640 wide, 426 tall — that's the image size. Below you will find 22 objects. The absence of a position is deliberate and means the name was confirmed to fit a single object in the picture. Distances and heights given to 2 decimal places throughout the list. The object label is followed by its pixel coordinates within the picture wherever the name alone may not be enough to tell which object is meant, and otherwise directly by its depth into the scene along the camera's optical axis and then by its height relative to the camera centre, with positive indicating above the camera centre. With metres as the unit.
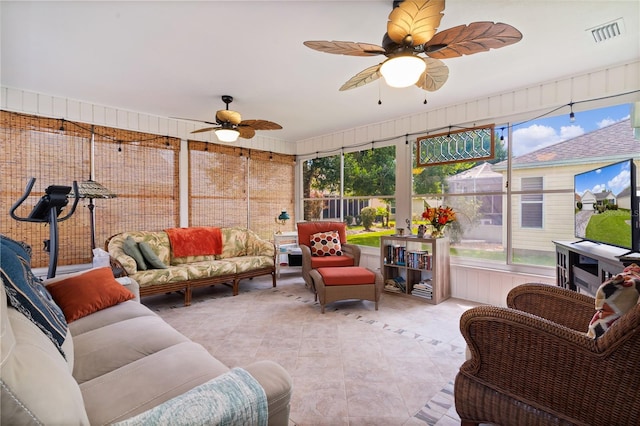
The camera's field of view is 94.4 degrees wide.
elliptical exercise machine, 2.28 +0.01
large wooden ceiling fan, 1.62 +1.05
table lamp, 5.60 -0.11
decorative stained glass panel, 3.83 +0.90
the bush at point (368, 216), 5.23 -0.08
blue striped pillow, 1.10 -0.34
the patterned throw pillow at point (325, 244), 4.42 -0.49
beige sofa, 0.64 -0.63
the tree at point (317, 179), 5.80 +0.67
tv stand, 1.89 -0.41
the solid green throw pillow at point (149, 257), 3.62 -0.55
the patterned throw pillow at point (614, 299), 1.04 -0.32
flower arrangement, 3.81 -0.07
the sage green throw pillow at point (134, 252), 3.52 -0.48
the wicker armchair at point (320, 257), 4.13 -0.58
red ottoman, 3.38 -0.86
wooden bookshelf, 3.80 -0.75
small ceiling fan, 3.36 +1.03
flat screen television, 1.91 +0.04
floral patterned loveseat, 3.46 -0.69
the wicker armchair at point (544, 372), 1.05 -0.65
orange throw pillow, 1.92 -0.56
